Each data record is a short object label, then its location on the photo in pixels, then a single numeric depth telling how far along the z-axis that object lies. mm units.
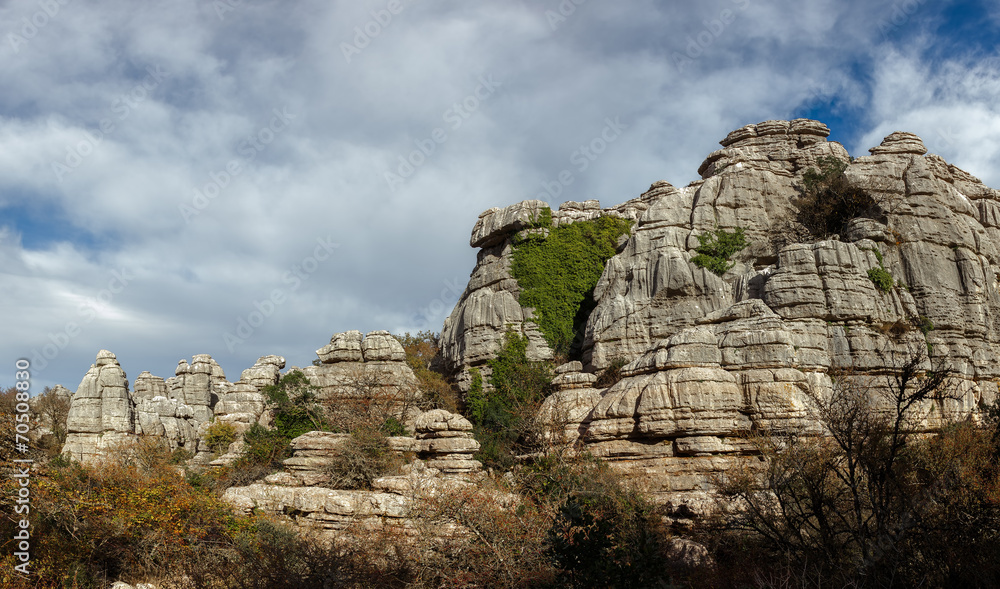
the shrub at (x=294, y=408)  25594
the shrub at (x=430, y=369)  28156
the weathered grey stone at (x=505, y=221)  31609
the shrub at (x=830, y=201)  26969
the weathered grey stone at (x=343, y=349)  28594
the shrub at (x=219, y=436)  28641
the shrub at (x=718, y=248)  26922
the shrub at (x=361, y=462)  17250
